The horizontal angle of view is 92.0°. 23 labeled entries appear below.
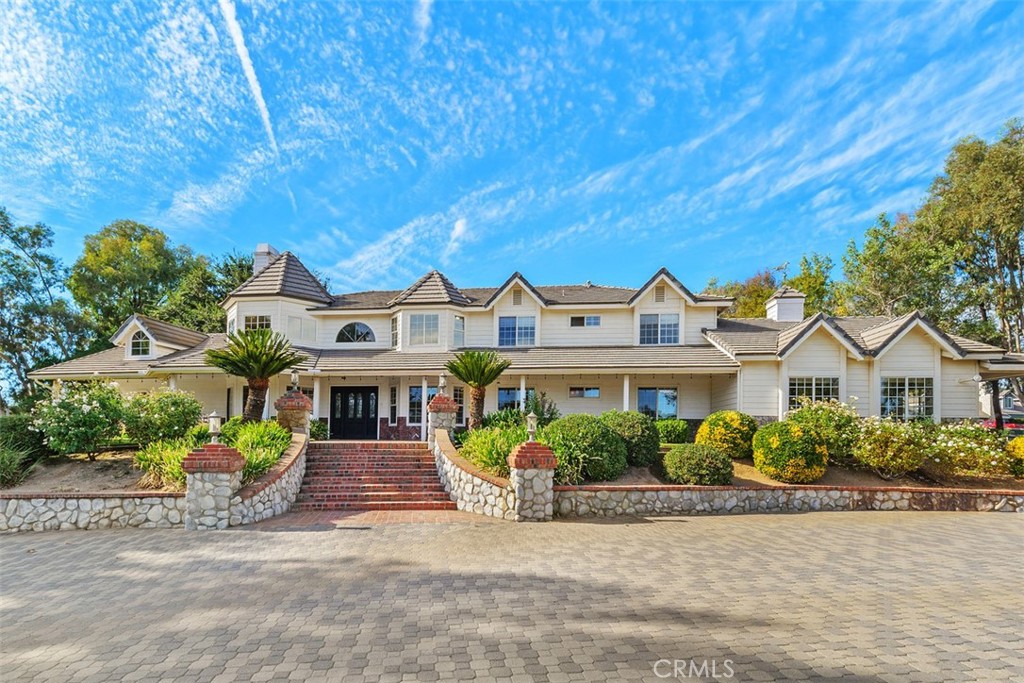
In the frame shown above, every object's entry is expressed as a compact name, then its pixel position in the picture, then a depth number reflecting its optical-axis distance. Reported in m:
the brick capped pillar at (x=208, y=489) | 9.28
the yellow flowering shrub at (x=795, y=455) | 12.12
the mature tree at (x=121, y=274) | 33.41
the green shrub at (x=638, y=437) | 12.83
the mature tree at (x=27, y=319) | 29.94
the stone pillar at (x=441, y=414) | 14.05
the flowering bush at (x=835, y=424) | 13.50
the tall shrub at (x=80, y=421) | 12.12
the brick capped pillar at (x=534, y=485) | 10.00
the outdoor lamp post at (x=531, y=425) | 10.32
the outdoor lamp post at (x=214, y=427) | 9.73
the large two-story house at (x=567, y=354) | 17.38
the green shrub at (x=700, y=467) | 11.70
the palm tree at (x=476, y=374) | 15.32
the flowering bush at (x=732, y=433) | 14.45
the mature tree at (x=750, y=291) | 34.12
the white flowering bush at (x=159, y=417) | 13.12
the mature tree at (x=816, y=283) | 33.66
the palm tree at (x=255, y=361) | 14.02
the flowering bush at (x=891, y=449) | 12.72
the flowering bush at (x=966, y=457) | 12.92
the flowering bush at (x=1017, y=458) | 13.13
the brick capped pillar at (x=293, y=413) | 14.07
